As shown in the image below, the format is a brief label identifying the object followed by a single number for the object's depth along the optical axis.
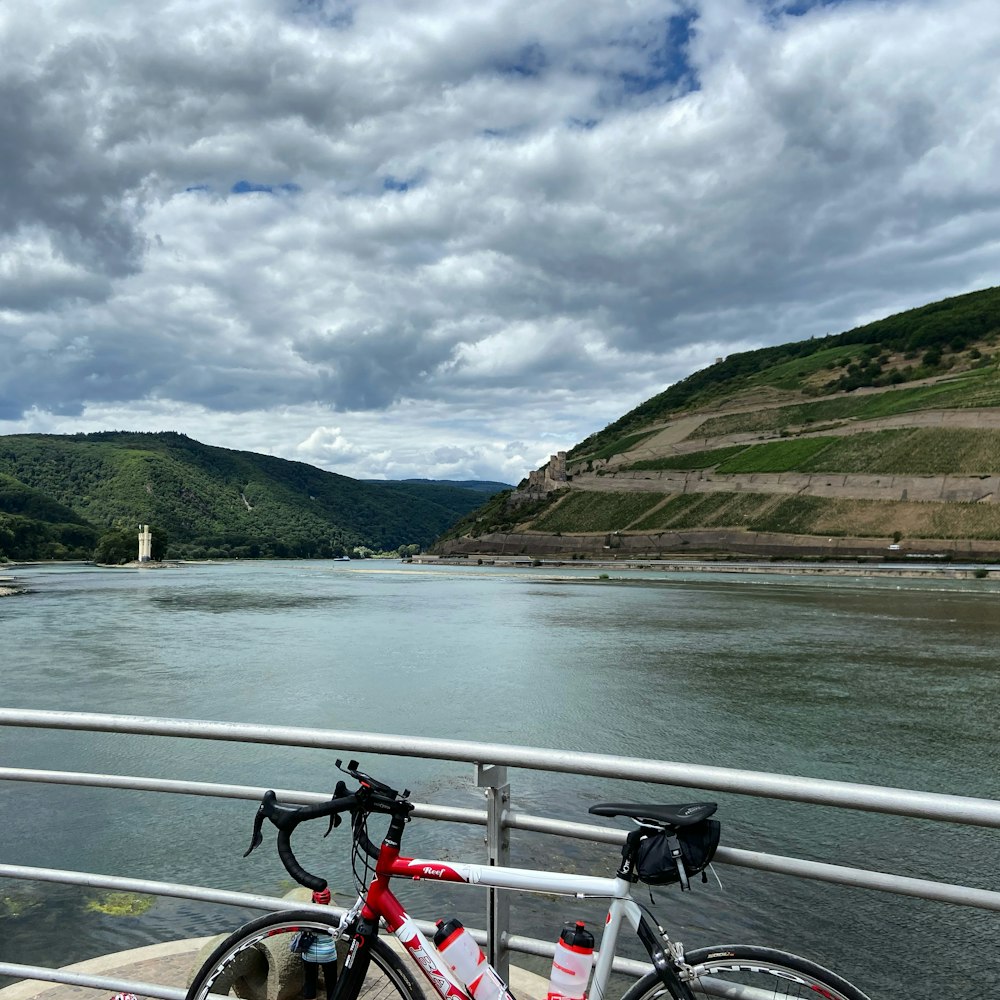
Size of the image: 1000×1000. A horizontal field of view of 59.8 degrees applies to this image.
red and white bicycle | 2.32
